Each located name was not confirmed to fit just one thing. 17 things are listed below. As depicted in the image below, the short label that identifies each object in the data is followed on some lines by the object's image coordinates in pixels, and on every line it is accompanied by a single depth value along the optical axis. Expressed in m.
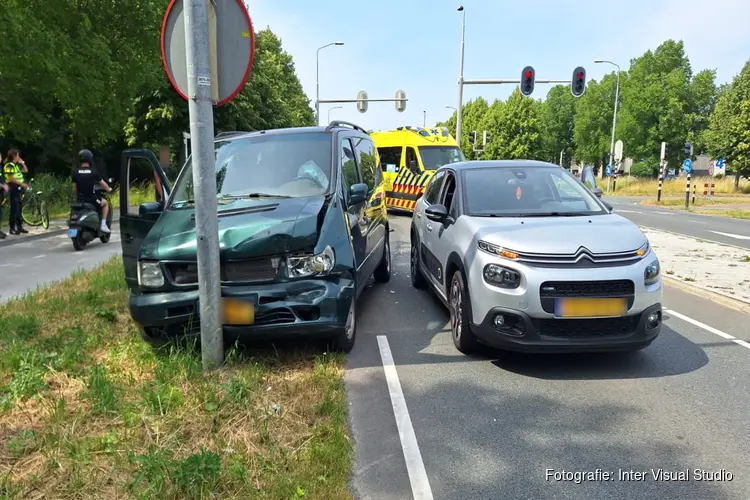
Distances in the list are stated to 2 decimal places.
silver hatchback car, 4.12
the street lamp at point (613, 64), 44.95
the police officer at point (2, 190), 11.66
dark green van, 4.27
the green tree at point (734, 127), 40.09
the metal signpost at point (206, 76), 3.88
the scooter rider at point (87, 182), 10.57
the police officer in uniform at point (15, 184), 11.92
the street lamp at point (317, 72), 41.19
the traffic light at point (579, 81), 22.55
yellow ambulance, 16.03
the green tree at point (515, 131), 67.56
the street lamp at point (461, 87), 26.57
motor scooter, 10.59
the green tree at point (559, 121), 91.62
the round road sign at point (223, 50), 4.01
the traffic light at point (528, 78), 22.80
